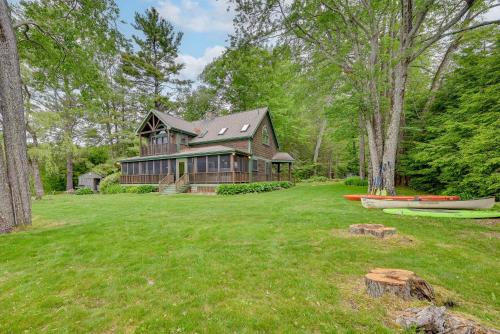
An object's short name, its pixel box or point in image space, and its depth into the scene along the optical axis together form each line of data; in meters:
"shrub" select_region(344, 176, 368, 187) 19.17
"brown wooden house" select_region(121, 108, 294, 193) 18.33
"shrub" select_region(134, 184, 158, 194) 19.81
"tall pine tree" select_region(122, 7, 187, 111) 28.27
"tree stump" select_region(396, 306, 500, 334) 2.08
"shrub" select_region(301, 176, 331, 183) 30.56
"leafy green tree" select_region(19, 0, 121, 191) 7.92
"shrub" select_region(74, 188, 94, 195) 22.94
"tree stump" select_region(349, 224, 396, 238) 5.19
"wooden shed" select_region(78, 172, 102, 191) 27.13
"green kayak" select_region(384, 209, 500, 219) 6.80
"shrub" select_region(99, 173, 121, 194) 23.40
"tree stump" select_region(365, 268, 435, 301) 2.69
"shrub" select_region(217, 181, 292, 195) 15.96
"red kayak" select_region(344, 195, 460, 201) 8.20
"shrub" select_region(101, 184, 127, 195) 21.58
